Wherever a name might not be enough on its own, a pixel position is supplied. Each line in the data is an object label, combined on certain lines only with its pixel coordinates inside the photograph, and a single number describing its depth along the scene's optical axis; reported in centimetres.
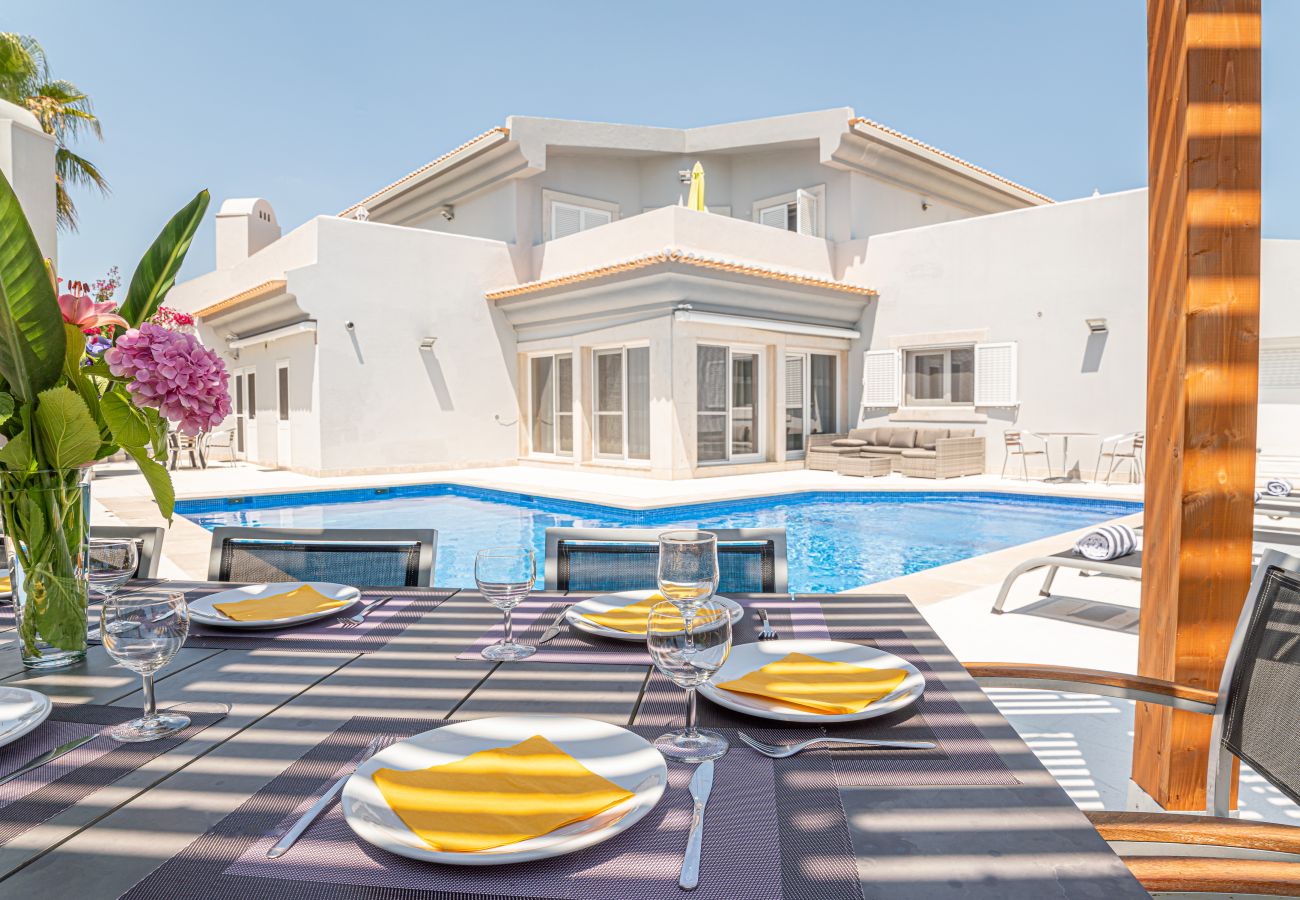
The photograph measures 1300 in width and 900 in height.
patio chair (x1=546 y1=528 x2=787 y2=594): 216
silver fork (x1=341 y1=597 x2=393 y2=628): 168
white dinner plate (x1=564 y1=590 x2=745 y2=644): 151
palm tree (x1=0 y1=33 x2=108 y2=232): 1537
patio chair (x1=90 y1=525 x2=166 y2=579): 223
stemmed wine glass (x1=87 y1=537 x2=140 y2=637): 158
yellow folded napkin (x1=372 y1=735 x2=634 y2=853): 82
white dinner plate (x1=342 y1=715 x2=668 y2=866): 78
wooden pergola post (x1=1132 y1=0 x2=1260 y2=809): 190
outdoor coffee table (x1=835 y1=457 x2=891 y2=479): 1135
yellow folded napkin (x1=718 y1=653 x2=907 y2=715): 116
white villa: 1073
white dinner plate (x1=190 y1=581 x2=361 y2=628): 160
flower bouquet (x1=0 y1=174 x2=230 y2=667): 132
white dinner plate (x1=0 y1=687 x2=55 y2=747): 106
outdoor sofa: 1117
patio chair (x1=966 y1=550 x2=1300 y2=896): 102
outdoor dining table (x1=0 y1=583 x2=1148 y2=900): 74
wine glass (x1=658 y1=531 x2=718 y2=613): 136
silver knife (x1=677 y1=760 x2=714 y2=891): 74
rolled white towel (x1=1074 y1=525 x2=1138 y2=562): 411
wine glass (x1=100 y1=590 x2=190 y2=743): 109
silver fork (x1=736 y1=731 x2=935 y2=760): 102
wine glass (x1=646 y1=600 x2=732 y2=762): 105
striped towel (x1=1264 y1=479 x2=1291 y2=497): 650
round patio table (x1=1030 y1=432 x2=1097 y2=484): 1080
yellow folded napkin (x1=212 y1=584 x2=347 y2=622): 166
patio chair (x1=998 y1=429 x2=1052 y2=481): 1115
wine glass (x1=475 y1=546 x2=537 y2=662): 147
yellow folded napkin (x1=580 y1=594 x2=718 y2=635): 155
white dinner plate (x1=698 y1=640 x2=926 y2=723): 113
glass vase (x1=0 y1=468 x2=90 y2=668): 136
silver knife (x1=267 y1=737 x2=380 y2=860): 79
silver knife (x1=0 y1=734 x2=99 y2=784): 98
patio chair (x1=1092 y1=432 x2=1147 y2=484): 1009
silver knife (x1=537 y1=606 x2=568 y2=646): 155
